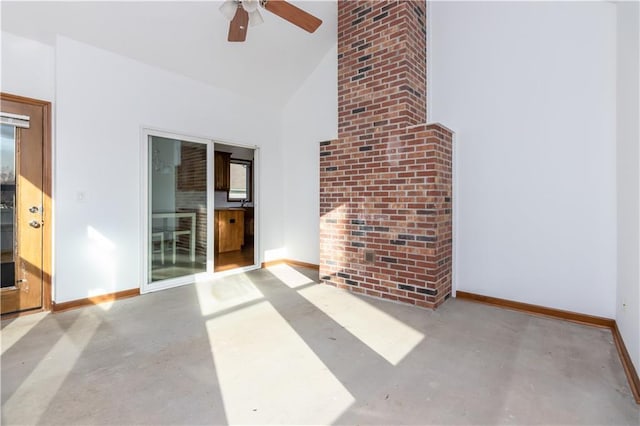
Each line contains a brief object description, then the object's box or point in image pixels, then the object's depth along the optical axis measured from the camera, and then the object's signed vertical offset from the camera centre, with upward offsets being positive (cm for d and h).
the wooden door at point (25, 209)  295 +1
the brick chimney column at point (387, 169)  321 +49
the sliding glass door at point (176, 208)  383 +4
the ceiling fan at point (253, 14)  261 +175
